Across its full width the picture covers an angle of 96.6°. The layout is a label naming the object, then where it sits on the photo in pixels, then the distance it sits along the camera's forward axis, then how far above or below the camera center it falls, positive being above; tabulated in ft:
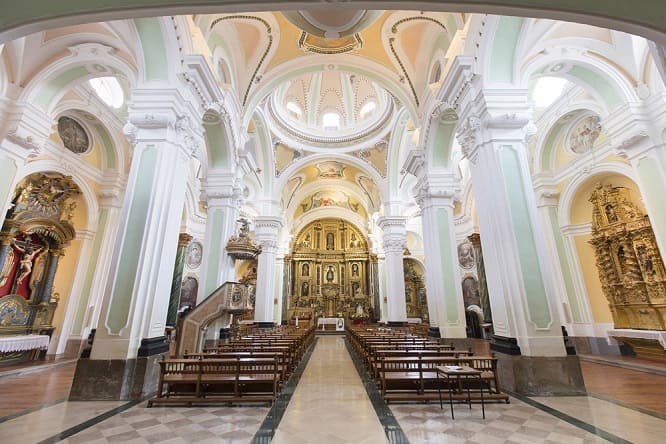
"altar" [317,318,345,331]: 62.85 -1.14
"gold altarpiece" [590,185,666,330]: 25.08 +4.67
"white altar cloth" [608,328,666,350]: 21.74 -1.47
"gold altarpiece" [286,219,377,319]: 73.67 +11.51
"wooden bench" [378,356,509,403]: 12.96 -3.00
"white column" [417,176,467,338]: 25.38 +4.90
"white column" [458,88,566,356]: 14.61 +4.60
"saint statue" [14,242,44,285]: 26.66 +5.10
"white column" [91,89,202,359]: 14.34 +4.59
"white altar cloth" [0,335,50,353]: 22.41 -1.87
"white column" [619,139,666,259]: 19.31 +9.02
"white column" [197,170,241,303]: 26.20 +8.43
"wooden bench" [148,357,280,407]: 12.94 -2.89
